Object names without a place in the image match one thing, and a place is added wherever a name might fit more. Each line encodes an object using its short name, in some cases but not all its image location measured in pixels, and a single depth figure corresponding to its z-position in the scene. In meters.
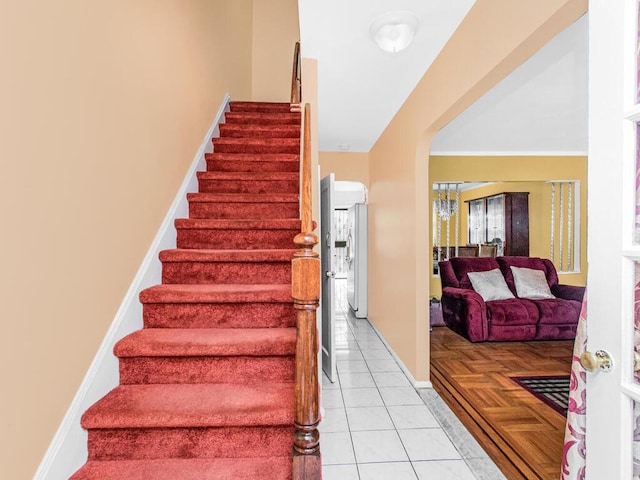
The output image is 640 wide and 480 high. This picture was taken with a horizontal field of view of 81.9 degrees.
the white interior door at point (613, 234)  0.84
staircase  1.45
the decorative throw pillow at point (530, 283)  4.87
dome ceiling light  2.27
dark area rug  2.89
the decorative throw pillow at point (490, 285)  4.81
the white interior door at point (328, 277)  3.45
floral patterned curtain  1.31
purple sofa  4.53
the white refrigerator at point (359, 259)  5.91
